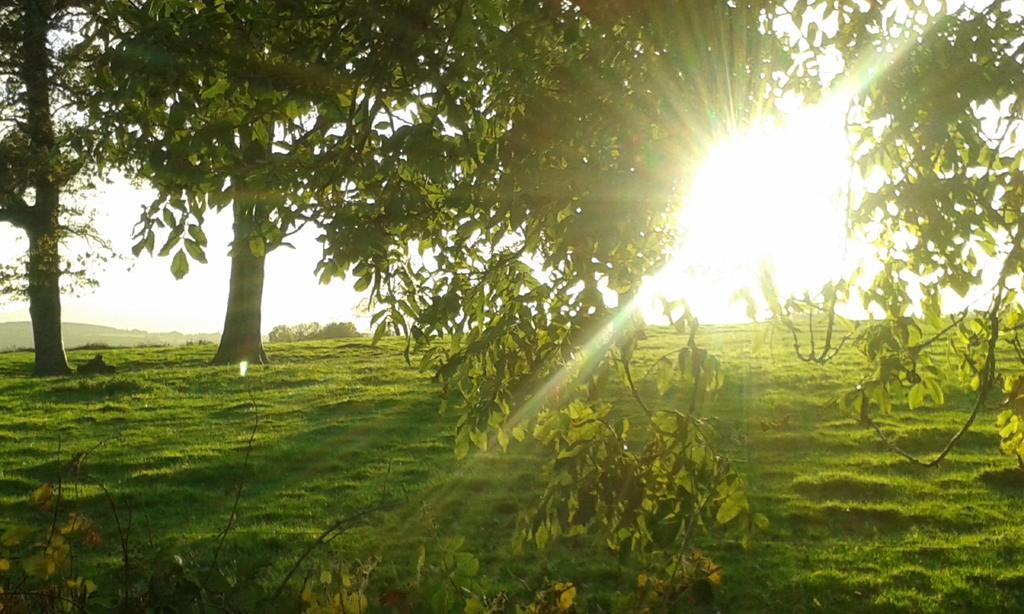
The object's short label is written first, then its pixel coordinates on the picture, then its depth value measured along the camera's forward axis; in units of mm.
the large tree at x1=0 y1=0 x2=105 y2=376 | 26516
